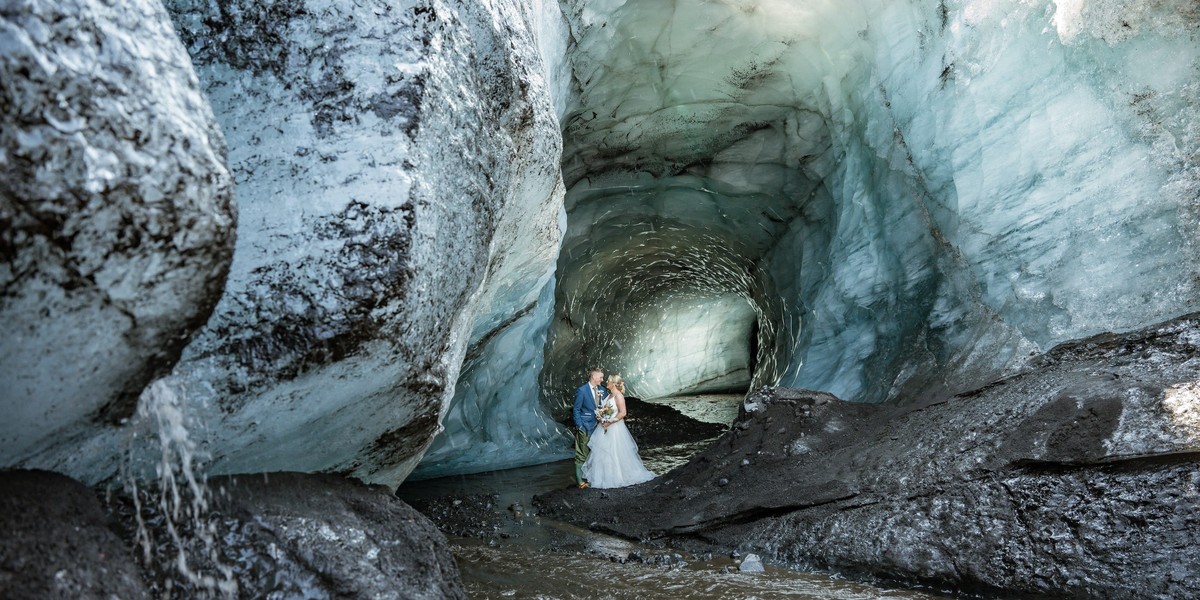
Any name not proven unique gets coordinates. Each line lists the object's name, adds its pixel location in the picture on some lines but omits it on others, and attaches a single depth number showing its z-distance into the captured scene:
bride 7.84
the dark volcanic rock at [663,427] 12.08
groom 8.14
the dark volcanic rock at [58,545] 2.18
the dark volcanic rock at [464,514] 6.35
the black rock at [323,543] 2.97
